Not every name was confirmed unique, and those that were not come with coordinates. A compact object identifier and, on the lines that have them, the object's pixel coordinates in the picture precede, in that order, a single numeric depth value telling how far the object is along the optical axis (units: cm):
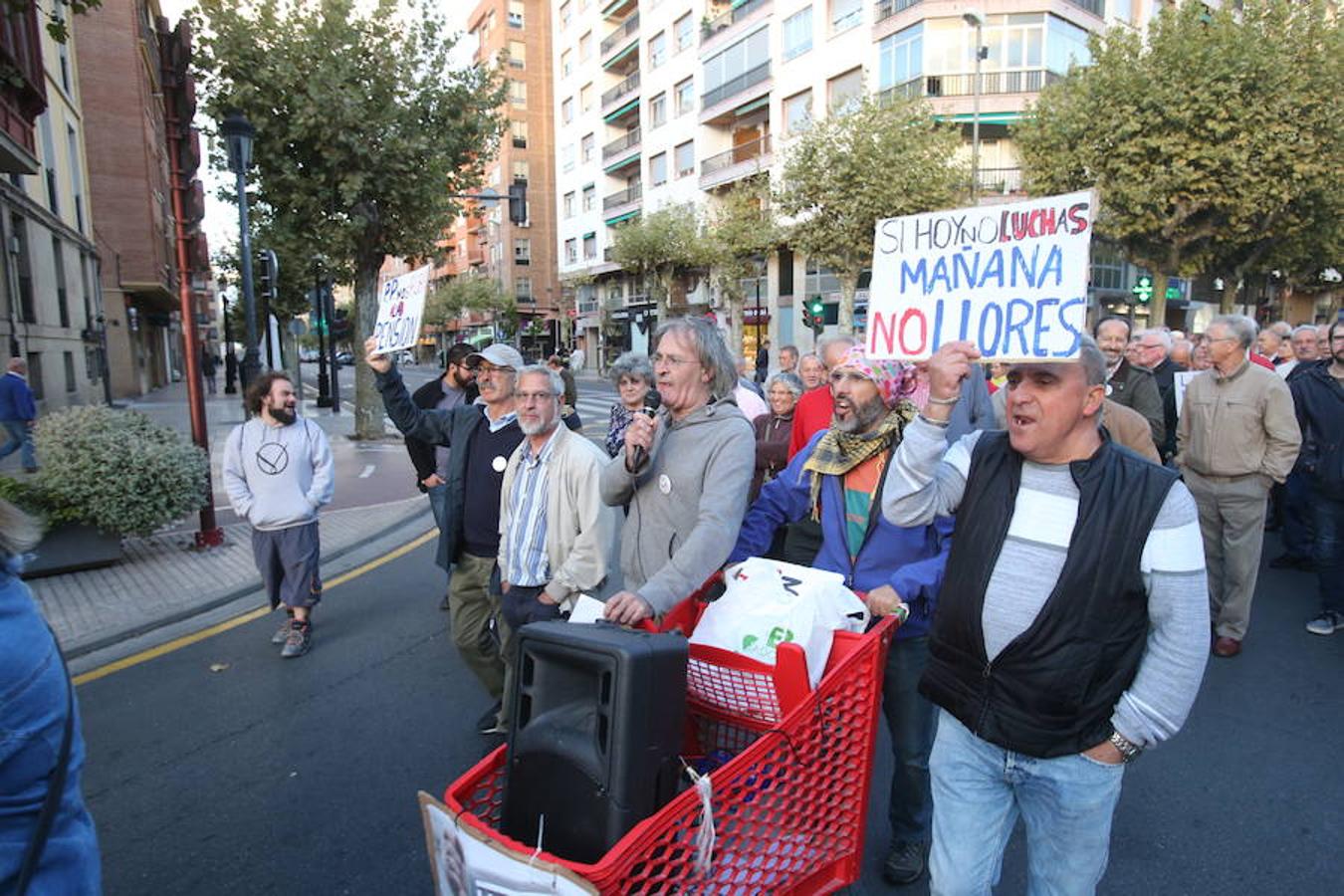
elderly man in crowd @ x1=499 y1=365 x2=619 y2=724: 345
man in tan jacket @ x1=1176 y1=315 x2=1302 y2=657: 491
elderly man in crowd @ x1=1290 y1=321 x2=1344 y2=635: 529
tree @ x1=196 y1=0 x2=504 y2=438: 1303
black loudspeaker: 182
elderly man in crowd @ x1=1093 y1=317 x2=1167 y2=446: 560
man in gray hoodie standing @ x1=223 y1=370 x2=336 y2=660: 522
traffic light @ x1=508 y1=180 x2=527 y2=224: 1822
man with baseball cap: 411
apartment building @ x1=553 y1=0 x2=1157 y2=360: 2853
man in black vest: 189
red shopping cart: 183
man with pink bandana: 274
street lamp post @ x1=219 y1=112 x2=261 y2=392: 994
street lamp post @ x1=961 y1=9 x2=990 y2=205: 2334
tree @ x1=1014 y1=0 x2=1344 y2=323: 1822
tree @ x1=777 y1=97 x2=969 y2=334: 2294
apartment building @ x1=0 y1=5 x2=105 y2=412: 1358
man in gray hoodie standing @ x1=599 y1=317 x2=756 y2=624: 270
